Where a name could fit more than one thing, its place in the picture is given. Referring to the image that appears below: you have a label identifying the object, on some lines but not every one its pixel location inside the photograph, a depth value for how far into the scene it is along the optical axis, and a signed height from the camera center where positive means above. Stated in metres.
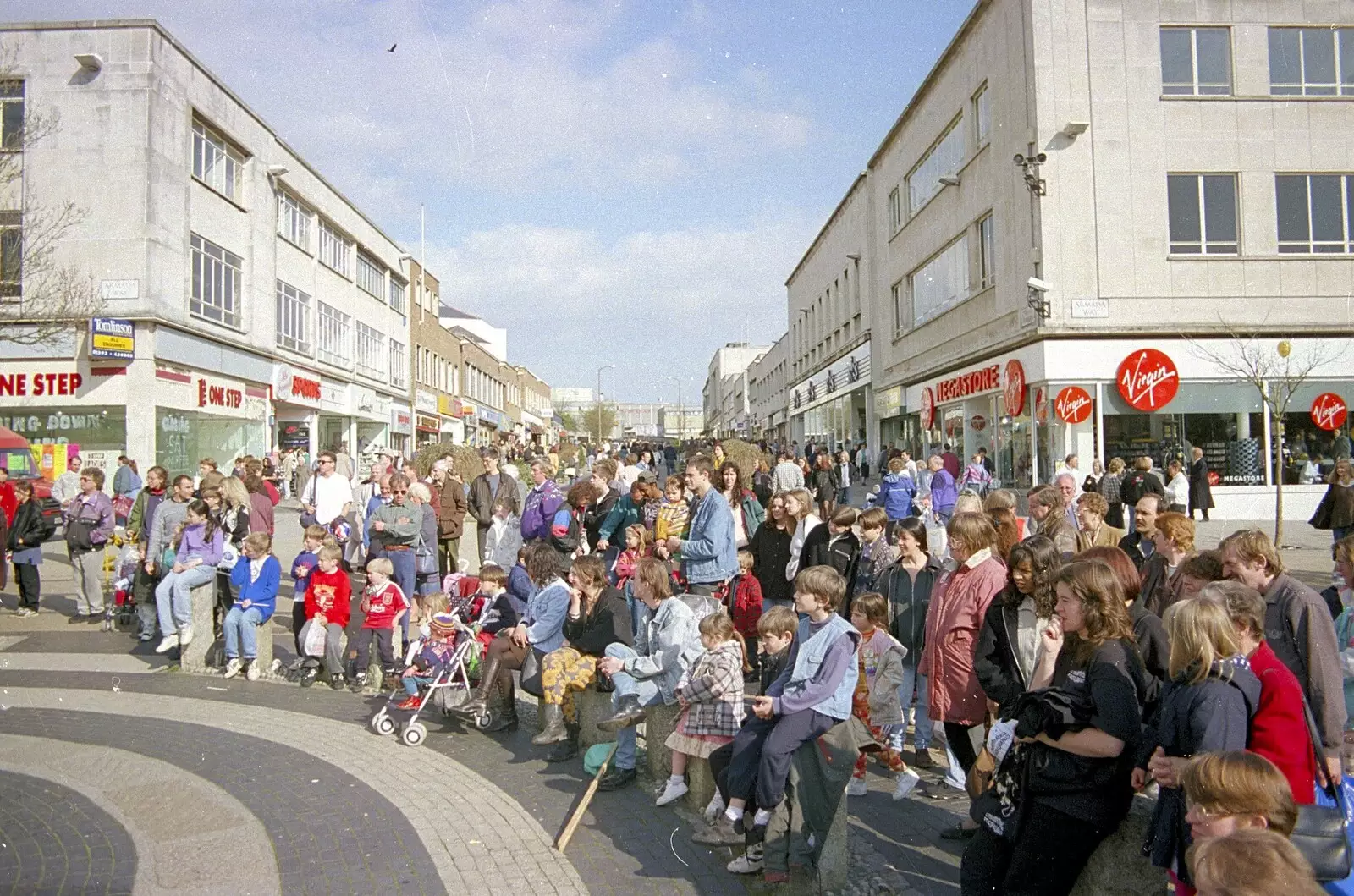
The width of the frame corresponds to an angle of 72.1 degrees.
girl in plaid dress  5.30 -1.18
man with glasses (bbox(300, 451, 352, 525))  12.13 -0.04
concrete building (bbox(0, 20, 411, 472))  23.25 +6.82
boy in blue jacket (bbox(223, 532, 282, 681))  9.54 -1.12
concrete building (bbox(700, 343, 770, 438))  112.88 +13.92
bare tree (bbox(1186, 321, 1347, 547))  20.55 +2.81
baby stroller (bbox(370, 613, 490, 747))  7.37 -1.61
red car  20.75 +0.90
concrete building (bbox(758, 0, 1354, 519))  21.06 +5.83
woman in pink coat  5.21 -0.83
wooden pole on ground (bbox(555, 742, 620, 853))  5.15 -1.88
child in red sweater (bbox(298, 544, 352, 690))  9.16 -1.10
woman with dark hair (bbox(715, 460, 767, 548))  10.42 -0.16
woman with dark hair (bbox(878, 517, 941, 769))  6.55 -0.82
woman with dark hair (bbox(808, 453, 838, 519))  18.03 +0.04
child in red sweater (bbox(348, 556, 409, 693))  8.84 -1.14
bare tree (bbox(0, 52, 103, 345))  16.09 +5.16
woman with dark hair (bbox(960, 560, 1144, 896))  3.49 -1.11
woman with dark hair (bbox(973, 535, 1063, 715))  4.64 -0.74
